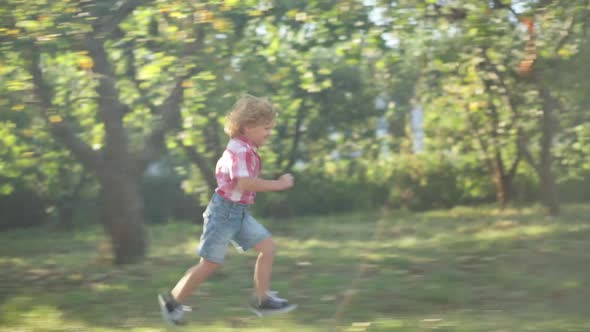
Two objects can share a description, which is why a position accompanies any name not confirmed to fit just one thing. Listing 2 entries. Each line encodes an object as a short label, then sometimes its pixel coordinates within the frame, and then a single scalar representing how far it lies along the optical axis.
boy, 9.73
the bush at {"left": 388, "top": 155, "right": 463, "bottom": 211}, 36.50
